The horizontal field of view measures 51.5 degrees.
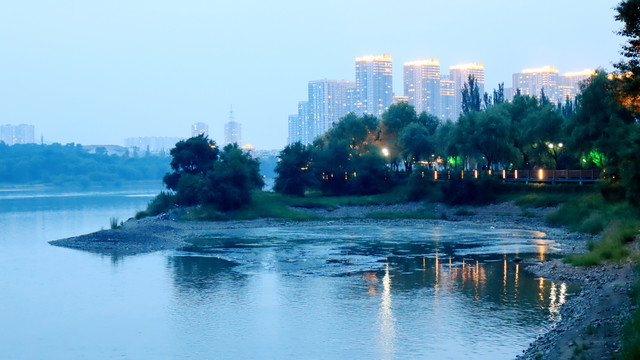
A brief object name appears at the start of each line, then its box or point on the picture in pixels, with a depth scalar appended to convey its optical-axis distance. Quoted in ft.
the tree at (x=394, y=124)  333.87
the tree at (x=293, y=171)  291.17
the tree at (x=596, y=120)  204.64
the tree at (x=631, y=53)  93.86
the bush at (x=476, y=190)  254.47
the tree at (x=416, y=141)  313.32
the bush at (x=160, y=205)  275.80
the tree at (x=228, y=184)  256.73
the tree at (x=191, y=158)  300.20
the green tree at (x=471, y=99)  410.31
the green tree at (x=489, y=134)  266.57
